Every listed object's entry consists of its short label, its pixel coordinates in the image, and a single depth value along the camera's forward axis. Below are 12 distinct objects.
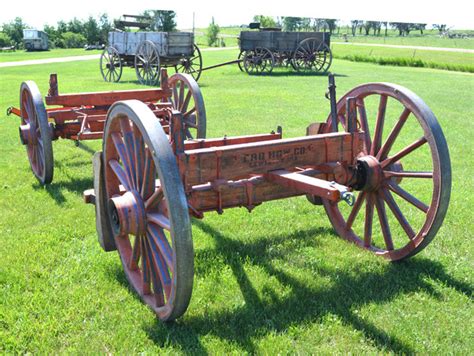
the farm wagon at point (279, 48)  24.58
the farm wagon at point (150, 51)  18.59
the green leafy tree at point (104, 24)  72.81
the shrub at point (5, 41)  66.38
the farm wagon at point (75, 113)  6.09
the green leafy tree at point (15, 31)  70.81
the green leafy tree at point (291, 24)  88.88
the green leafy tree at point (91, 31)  73.44
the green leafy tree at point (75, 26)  79.56
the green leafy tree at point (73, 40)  69.69
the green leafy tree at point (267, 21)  68.53
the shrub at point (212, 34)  65.66
